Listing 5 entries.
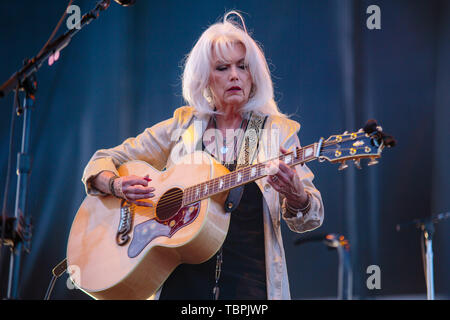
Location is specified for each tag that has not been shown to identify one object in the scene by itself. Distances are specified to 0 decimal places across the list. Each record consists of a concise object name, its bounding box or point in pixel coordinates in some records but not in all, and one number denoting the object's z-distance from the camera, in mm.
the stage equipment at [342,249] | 6050
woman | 5319
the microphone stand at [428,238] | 5952
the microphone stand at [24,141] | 5221
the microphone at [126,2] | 5488
